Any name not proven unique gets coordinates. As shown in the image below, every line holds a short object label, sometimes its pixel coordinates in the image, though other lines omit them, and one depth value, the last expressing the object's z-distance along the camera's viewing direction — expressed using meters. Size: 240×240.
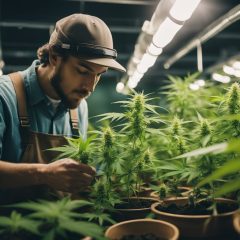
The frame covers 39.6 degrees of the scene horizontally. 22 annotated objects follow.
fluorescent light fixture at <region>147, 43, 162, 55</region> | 3.16
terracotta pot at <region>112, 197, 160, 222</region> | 1.36
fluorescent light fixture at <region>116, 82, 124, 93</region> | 6.80
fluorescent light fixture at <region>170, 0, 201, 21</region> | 1.99
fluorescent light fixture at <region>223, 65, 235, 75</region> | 5.51
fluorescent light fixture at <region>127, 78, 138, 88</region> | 5.71
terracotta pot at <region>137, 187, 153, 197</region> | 1.70
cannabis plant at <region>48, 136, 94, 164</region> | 1.26
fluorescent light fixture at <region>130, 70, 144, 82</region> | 4.88
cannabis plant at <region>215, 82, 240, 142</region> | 1.26
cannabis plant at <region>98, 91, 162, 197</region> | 1.39
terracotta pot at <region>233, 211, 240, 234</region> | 0.87
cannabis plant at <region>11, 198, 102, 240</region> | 0.82
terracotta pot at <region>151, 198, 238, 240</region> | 1.12
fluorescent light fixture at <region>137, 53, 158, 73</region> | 3.67
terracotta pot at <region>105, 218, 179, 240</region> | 1.07
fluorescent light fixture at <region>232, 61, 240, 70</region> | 5.11
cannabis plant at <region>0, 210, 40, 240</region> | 0.83
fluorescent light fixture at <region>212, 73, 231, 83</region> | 5.92
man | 1.55
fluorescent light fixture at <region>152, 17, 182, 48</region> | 2.40
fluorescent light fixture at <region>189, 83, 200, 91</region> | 2.82
